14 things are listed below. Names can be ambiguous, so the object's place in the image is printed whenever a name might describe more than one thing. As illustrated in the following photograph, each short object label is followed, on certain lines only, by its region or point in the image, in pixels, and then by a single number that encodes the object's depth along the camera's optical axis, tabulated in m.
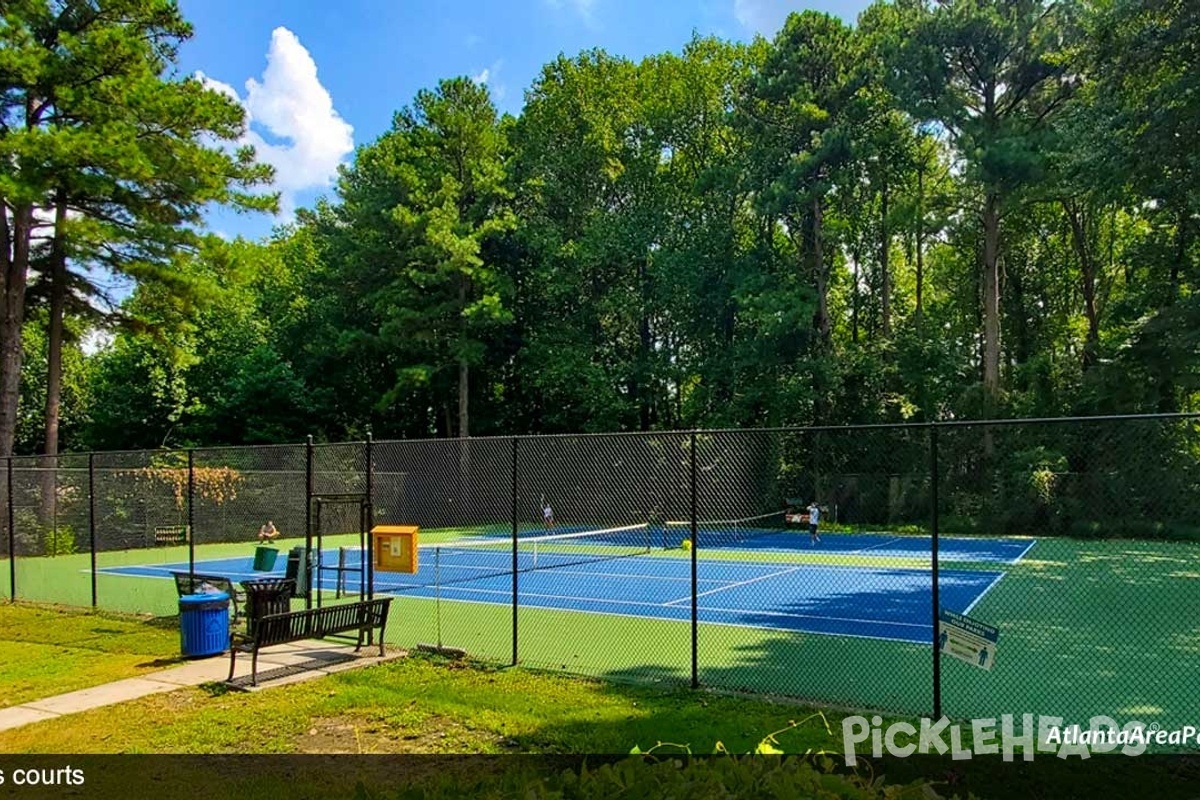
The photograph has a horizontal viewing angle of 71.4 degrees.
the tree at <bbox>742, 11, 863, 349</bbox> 33.84
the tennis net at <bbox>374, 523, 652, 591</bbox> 17.53
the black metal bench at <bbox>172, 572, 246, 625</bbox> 11.20
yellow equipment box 10.11
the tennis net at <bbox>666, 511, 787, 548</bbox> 23.56
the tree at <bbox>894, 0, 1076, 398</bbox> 29.98
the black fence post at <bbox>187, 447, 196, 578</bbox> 11.93
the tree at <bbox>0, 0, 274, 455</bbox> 20.16
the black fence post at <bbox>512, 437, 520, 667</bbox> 9.20
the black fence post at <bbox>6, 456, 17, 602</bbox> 13.93
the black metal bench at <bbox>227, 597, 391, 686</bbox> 8.30
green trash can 13.02
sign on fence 6.02
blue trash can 9.58
